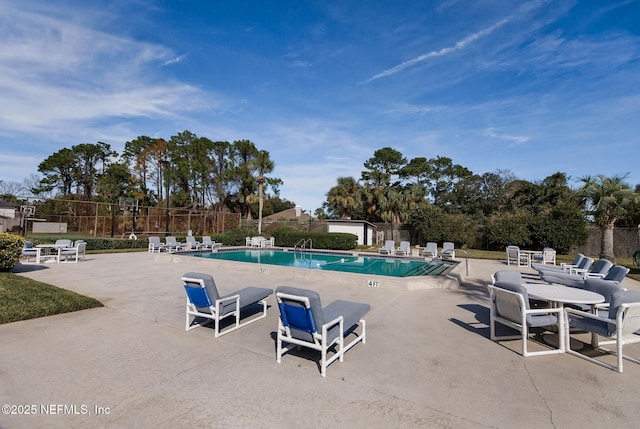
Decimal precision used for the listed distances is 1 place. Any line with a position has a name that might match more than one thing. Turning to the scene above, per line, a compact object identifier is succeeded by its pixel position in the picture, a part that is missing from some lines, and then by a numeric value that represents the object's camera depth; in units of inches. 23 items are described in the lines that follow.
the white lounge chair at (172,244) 614.4
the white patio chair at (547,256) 490.8
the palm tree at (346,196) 998.4
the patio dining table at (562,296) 155.6
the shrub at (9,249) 332.2
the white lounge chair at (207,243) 675.9
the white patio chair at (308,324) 125.3
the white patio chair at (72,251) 458.3
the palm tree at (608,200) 573.6
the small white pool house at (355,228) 906.1
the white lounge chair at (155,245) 615.5
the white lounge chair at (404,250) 620.7
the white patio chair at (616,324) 131.2
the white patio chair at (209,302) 165.8
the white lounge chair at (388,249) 636.7
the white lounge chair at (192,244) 657.6
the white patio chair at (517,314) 146.2
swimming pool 463.4
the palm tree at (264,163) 1096.2
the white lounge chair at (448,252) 556.7
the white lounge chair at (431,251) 585.9
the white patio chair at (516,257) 511.3
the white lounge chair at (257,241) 776.0
